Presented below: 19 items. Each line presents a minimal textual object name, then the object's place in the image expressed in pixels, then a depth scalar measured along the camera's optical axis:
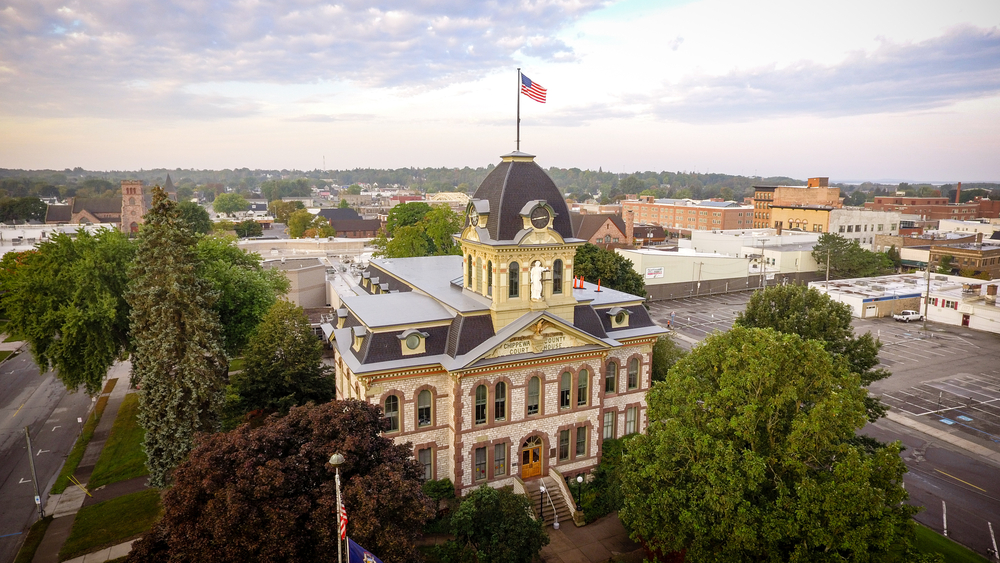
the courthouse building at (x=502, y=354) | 32.19
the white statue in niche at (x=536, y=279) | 33.75
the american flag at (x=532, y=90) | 36.53
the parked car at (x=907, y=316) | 77.56
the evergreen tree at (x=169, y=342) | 33.81
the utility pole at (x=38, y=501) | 32.69
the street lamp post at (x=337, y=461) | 18.12
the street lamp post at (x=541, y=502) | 32.38
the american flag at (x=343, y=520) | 18.67
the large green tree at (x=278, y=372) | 41.22
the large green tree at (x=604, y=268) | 55.88
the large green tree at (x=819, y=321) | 39.16
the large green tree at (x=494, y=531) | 27.16
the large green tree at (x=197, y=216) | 113.19
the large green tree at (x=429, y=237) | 74.69
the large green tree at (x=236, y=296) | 46.53
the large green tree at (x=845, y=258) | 100.25
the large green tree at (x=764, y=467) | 21.25
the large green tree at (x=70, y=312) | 40.19
